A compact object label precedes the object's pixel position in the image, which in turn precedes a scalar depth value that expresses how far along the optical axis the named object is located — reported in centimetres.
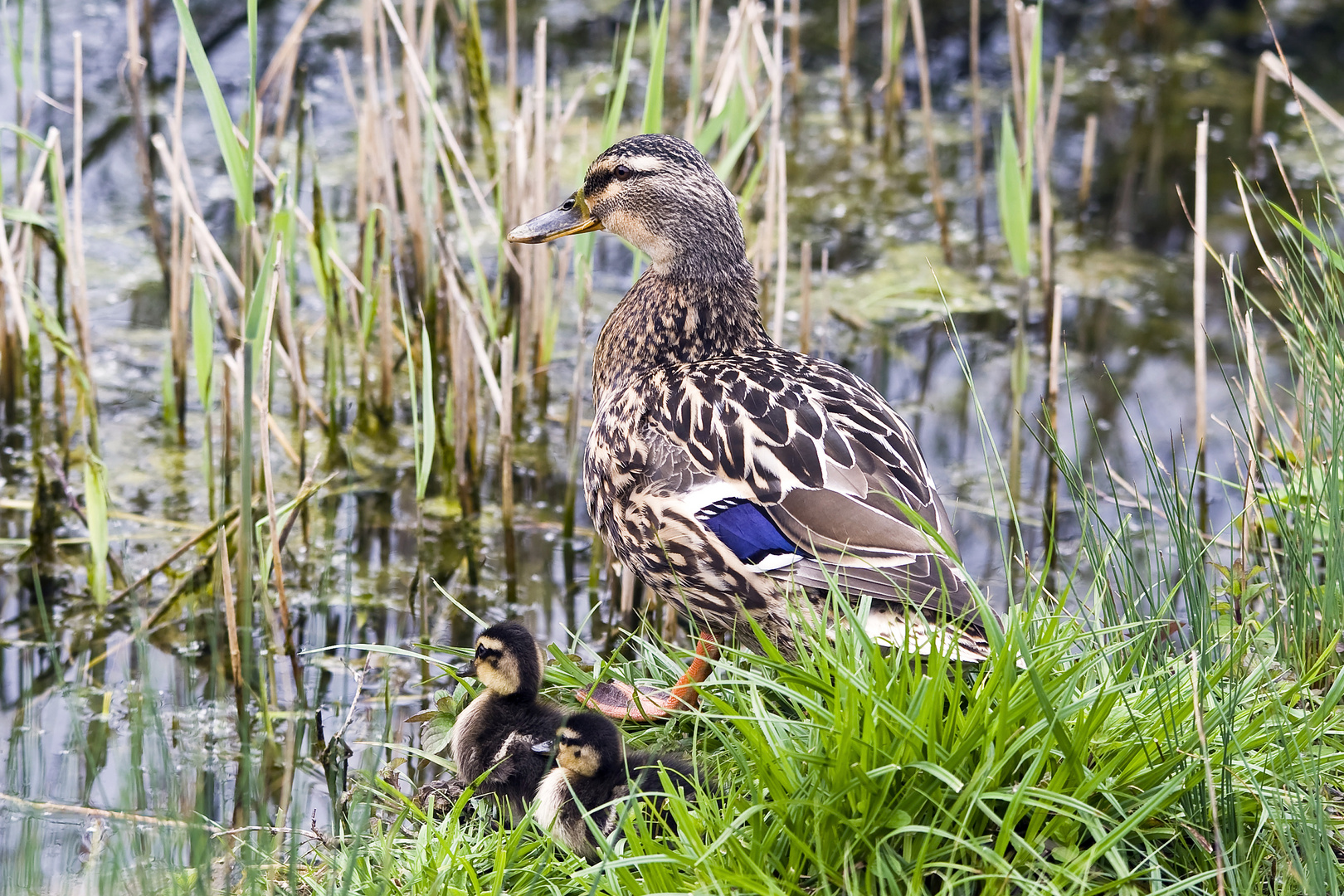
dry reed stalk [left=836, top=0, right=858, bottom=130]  1366
